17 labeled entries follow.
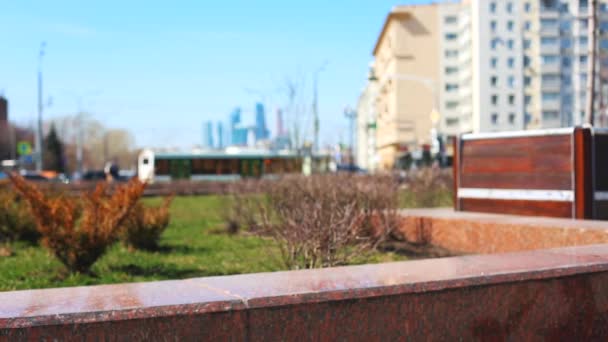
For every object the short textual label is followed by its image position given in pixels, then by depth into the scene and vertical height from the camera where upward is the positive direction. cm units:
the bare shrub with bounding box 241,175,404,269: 672 -53
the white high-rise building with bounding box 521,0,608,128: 7362 +1074
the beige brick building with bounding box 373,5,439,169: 8012 +1055
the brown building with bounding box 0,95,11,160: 7532 +273
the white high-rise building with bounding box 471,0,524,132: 7450 +1058
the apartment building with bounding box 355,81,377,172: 10106 +867
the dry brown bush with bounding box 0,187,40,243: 1200 -87
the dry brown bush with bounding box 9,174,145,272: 762 -59
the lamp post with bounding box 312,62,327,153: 2291 +149
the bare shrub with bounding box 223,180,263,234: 1338 -75
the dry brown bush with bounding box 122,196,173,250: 1073 -84
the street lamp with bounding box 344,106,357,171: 4044 +298
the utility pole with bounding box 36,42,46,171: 4059 +359
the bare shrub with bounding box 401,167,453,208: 1485 -48
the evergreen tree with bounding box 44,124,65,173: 8314 +205
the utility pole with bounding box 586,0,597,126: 1471 +216
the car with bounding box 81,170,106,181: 6193 -40
